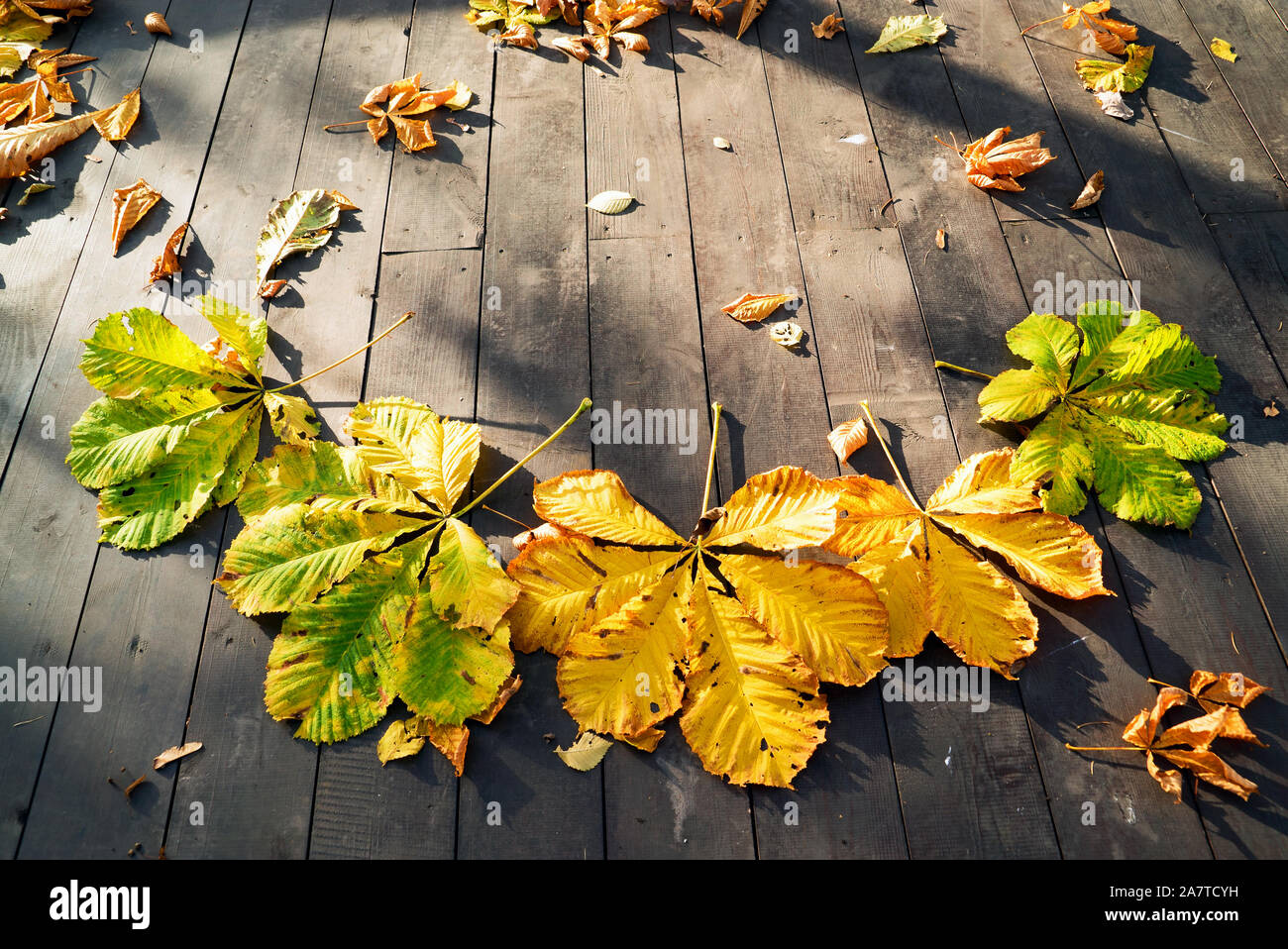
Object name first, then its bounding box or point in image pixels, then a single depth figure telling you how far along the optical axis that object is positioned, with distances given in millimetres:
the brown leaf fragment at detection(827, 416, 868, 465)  1805
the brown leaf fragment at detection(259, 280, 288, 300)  2076
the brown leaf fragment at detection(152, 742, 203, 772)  1524
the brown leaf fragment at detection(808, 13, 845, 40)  2582
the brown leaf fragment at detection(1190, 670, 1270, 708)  1537
